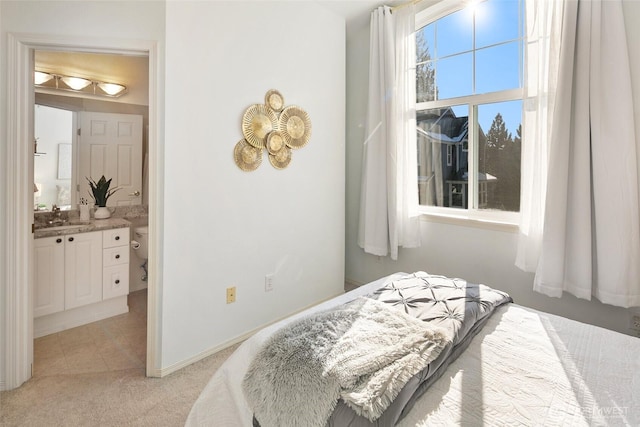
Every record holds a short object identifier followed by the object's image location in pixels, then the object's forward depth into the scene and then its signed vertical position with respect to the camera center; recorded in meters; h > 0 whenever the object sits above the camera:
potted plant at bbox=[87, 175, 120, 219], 3.06 +0.08
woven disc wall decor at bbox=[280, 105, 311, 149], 2.58 +0.64
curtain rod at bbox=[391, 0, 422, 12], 2.68 +1.68
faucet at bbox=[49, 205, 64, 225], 2.83 -0.11
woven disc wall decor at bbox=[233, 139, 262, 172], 2.27 +0.35
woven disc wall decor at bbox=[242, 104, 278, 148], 2.30 +0.59
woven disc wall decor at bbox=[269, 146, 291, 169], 2.52 +0.37
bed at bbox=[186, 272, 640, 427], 0.91 -0.55
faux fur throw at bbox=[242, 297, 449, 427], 0.92 -0.49
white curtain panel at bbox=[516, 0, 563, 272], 2.02 +0.59
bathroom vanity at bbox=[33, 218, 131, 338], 2.50 -0.57
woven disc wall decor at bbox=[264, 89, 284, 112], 2.43 +0.79
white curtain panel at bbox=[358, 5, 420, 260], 2.78 +0.61
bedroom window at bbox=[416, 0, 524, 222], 2.41 +0.80
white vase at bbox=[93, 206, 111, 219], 3.04 -0.09
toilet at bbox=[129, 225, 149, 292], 3.26 -0.57
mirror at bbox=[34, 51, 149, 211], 2.87 +0.74
